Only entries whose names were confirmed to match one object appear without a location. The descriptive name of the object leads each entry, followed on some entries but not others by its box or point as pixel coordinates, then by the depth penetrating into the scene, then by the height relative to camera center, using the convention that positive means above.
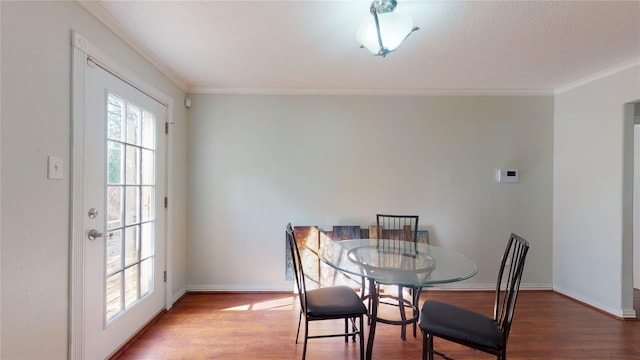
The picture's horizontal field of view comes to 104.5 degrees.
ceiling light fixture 1.46 +0.94
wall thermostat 2.96 +0.08
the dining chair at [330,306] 1.69 -0.87
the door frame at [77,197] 1.46 -0.11
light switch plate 1.33 +0.06
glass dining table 1.54 -0.60
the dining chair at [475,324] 1.38 -0.86
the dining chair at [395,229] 2.79 -0.56
